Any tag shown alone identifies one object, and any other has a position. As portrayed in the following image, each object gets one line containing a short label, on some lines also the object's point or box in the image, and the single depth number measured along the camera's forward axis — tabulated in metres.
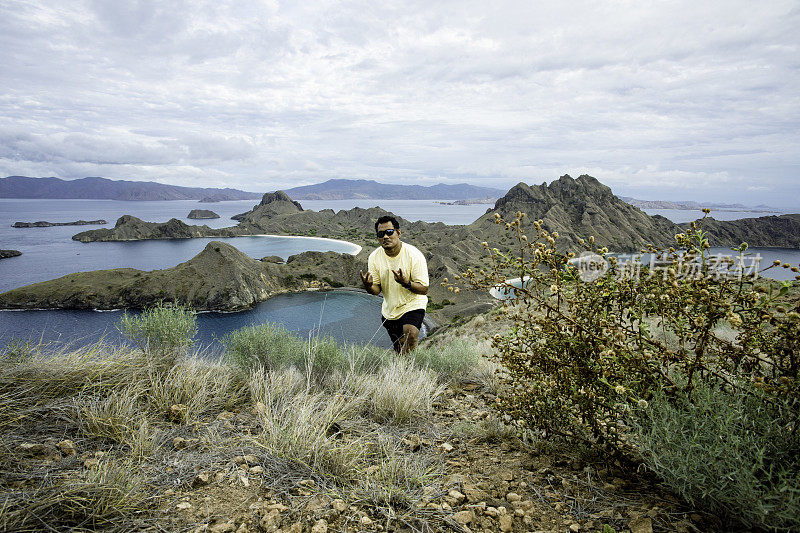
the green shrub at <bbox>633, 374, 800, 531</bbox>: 1.69
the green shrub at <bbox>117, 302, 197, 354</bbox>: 4.79
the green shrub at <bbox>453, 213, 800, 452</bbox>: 2.05
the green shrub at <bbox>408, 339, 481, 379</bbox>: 5.69
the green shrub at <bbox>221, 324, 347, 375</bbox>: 5.15
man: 5.86
